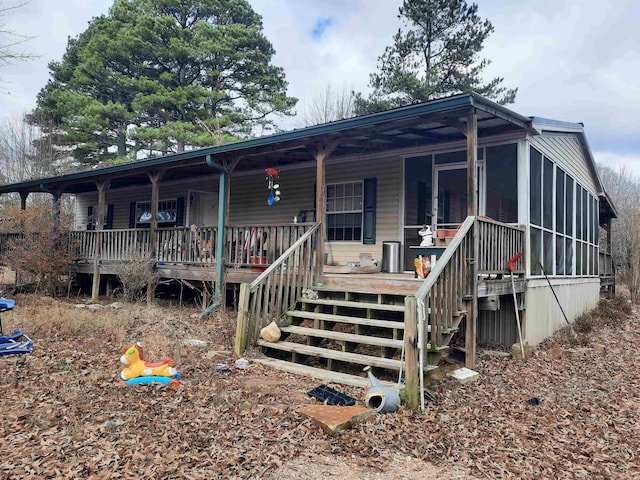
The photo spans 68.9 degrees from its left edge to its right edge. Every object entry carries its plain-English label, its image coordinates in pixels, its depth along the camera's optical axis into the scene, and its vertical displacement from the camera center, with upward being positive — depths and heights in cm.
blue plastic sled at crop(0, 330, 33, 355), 461 -102
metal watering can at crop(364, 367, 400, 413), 430 -136
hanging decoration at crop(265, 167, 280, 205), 996 +148
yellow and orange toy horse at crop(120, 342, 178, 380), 487 -125
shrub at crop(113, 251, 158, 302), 996 -55
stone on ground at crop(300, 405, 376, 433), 383 -141
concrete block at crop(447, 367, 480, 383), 557 -146
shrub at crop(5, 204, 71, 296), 1104 -11
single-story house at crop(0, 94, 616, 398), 612 +43
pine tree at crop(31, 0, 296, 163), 2225 +849
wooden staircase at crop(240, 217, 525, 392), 510 -74
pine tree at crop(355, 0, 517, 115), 2097 +920
